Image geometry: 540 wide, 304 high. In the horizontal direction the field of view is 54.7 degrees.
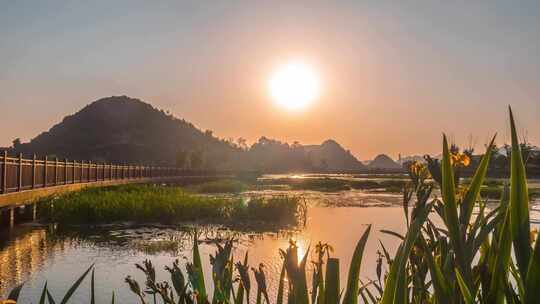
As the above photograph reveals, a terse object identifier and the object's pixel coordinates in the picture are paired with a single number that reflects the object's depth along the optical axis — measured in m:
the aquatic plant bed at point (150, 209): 19.48
